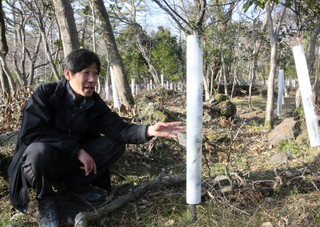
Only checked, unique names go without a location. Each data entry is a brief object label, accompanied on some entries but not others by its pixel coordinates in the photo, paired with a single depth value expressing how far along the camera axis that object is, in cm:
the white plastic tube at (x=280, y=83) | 610
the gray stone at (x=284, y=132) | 425
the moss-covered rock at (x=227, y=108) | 660
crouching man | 199
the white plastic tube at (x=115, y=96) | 486
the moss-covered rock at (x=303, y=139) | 406
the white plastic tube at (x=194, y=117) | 158
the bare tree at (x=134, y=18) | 1171
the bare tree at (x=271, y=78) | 533
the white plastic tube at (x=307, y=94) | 280
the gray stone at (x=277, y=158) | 343
